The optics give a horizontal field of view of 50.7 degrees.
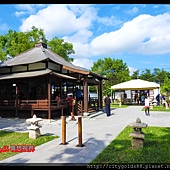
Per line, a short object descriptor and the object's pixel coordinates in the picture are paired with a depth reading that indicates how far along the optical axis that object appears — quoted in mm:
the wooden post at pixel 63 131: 6227
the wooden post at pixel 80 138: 5989
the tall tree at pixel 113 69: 36894
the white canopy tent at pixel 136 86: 21828
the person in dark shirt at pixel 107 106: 13524
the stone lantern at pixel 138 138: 5473
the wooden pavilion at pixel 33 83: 11950
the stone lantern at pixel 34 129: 7050
